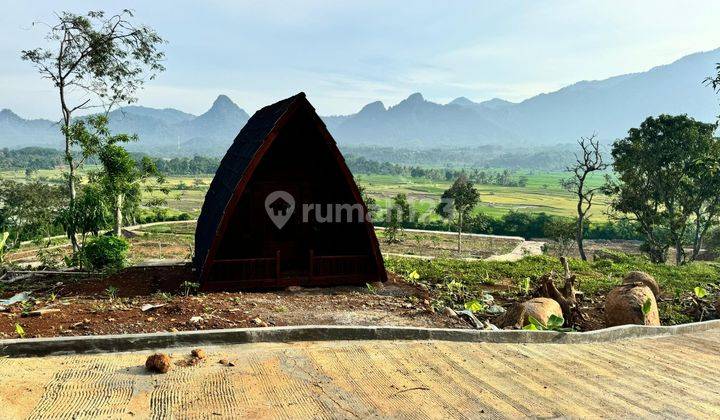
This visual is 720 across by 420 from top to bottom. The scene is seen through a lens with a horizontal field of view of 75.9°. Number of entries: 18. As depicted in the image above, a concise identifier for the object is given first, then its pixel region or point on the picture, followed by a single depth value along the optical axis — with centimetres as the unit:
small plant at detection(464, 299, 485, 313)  1022
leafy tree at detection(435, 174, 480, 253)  4450
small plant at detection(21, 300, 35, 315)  837
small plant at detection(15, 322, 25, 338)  677
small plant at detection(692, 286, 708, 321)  1155
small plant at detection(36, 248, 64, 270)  1342
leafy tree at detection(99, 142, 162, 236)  1592
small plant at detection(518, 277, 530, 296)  1279
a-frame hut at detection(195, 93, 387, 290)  1157
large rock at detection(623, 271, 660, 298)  1250
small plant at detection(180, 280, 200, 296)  1061
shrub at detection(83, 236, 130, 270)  1242
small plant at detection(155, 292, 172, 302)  969
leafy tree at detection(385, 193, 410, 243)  4481
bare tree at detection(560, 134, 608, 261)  2948
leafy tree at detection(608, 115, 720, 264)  2806
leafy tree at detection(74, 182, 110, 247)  1398
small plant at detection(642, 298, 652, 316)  945
